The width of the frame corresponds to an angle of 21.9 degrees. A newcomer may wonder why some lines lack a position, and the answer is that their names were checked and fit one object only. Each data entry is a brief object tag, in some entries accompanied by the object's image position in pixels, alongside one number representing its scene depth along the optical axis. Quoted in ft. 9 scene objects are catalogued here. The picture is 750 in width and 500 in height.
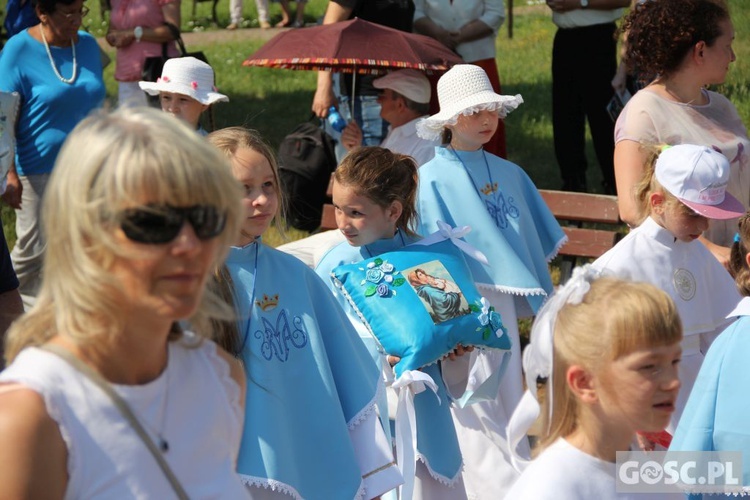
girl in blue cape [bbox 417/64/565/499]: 28.70
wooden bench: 37.27
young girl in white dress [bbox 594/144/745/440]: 23.16
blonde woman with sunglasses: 10.58
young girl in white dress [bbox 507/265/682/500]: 14.51
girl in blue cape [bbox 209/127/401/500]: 18.94
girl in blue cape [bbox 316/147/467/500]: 24.23
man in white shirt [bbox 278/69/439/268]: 35.88
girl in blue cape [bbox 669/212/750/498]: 18.39
